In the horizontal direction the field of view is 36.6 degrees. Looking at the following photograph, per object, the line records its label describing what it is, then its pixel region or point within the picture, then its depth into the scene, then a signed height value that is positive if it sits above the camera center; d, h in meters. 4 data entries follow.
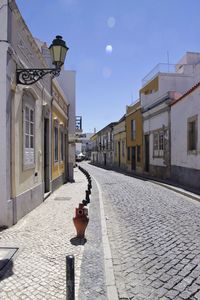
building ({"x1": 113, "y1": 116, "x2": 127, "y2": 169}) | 35.34 +0.88
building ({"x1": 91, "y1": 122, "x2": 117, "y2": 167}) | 45.33 +0.90
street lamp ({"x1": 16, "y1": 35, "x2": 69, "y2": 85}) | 6.41 +1.96
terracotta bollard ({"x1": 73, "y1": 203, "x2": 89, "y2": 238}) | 5.61 -1.32
